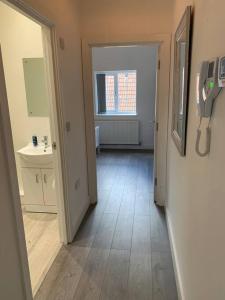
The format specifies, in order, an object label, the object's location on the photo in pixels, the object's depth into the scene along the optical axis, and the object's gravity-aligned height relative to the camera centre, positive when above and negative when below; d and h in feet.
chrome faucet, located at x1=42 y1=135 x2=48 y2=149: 10.10 -1.78
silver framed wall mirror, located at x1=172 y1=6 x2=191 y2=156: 5.08 +0.37
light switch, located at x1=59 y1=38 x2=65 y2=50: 6.99 +1.56
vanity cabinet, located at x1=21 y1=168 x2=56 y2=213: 9.57 -3.70
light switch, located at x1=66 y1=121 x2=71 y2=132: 7.68 -0.95
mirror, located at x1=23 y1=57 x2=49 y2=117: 9.44 +0.42
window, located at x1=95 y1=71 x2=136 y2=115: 18.83 +0.26
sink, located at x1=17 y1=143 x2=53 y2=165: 9.10 -2.19
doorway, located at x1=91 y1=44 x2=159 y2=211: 17.66 -0.69
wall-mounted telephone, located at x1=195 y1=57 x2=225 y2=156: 2.76 +0.10
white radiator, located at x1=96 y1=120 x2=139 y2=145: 18.97 -2.89
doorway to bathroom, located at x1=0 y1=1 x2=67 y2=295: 9.02 -1.10
